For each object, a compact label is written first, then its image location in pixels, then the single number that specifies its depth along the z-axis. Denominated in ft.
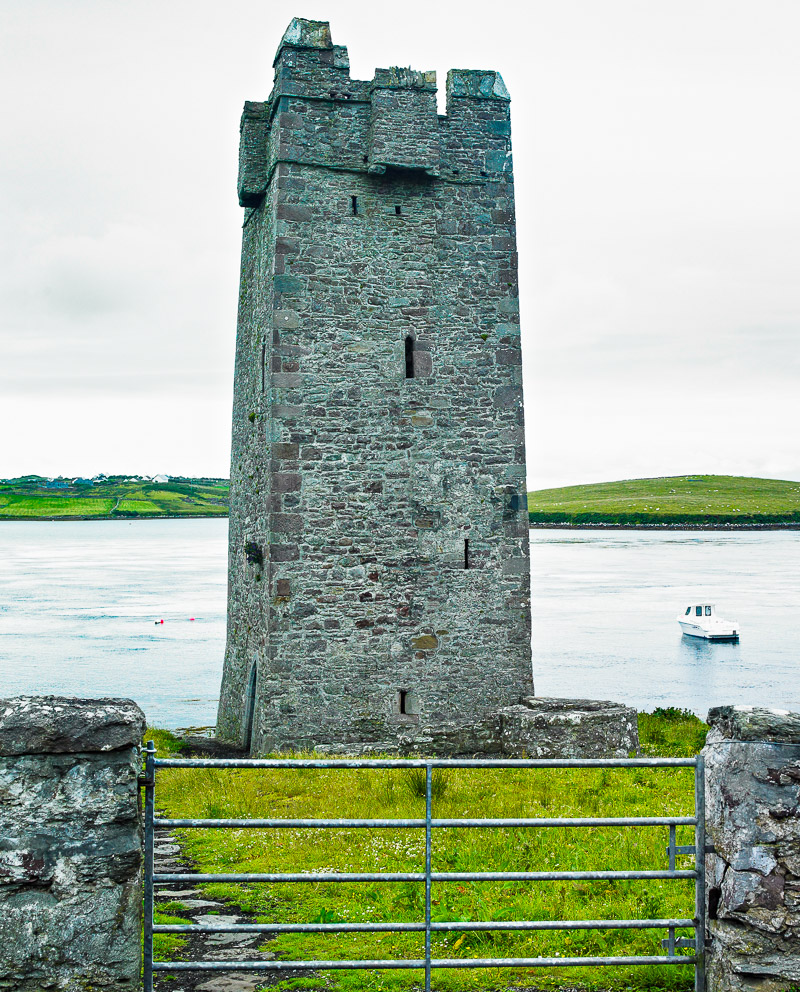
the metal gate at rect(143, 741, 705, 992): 18.98
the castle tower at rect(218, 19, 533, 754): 55.11
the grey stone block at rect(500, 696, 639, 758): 51.78
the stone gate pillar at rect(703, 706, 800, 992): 19.06
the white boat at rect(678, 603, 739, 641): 167.43
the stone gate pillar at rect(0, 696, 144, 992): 18.10
